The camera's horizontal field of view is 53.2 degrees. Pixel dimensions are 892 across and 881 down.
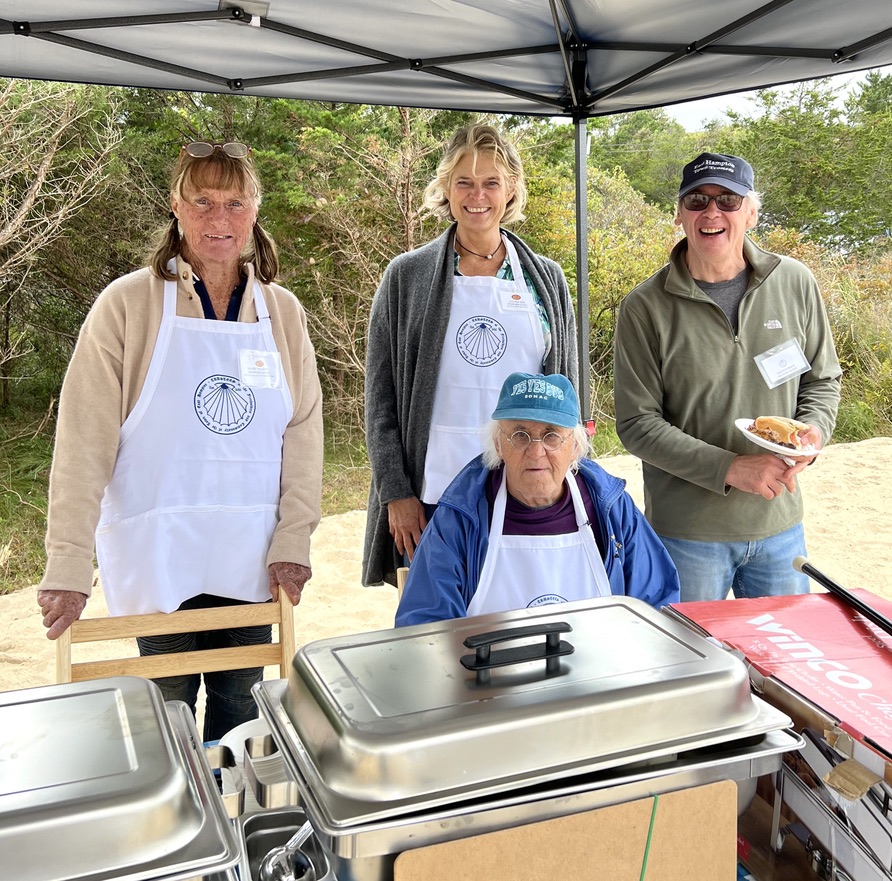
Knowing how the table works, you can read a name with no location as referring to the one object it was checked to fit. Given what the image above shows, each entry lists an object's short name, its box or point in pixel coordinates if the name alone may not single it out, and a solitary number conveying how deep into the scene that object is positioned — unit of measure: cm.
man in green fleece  226
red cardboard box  86
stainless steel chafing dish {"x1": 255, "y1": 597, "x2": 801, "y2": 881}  70
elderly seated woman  182
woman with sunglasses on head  191
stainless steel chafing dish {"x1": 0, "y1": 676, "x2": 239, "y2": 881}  63
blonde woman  238
